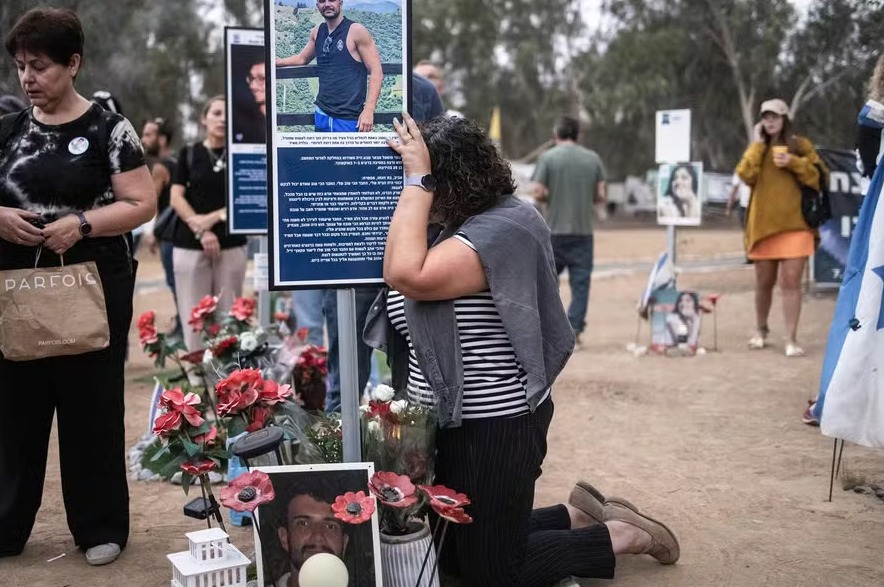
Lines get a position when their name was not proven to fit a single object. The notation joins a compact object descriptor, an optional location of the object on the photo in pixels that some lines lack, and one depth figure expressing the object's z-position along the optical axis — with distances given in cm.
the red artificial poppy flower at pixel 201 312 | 505
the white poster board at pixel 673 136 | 875
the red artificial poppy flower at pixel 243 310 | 495
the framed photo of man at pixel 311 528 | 290
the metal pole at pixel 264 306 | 568
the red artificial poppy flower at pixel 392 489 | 285
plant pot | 298
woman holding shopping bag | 340
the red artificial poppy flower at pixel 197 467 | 314
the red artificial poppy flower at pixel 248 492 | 272
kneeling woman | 291
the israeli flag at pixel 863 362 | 377
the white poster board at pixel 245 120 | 509
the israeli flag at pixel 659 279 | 841
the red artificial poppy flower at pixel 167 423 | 321
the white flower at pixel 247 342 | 456
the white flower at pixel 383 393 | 307
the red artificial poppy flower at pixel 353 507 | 274
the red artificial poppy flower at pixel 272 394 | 325
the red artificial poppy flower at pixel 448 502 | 273
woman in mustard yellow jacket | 748
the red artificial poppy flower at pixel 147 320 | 507
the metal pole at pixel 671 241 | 883
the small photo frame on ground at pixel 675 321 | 830
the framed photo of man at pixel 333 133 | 296
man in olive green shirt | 870
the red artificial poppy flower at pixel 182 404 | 324
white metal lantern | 298
